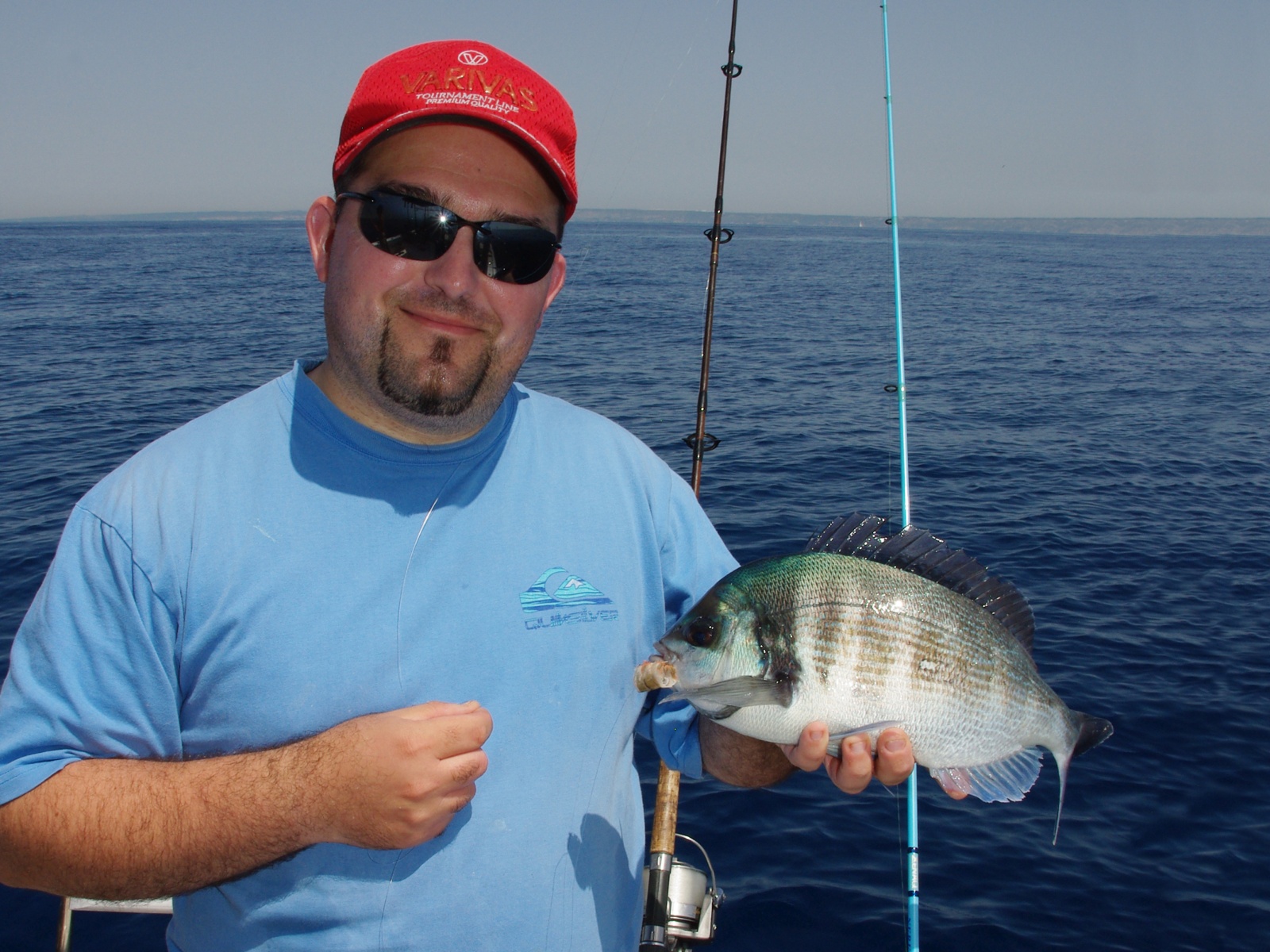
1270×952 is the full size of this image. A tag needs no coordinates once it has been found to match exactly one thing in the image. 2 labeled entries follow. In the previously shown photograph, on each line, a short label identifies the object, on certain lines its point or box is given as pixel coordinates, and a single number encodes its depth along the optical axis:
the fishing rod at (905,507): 1.21
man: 0.61
